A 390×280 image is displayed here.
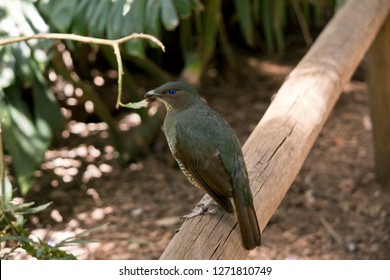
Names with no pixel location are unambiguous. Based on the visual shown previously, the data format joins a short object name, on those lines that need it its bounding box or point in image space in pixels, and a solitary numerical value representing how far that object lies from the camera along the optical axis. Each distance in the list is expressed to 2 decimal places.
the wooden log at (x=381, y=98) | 9.07
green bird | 4.81
